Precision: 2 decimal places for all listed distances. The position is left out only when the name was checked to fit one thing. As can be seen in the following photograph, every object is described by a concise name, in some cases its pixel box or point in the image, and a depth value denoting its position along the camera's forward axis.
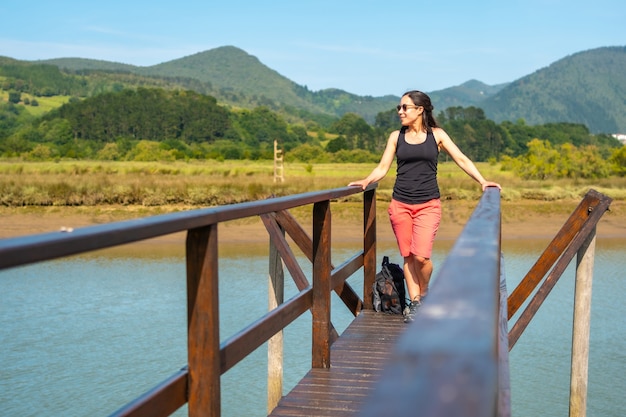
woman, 5.61
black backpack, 6.24
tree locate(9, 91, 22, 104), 130.50
